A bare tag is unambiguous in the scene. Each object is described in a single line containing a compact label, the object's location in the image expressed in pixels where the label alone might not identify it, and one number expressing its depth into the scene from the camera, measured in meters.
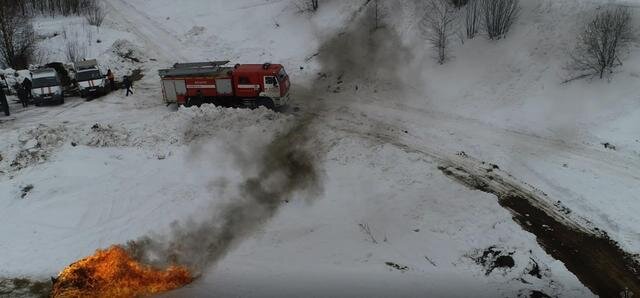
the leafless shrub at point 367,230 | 19.86
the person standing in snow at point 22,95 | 31.23
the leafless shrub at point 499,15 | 29.94
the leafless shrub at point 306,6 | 40.34
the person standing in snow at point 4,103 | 29.42
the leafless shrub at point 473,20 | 31.78
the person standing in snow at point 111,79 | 33.09
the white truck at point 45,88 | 31.25
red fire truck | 28.70
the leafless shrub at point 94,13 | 42.47
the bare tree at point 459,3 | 33.53
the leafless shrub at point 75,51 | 37.78
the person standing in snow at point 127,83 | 32.53
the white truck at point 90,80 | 32.31
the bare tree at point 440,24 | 31.58
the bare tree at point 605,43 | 25.61
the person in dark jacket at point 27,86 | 32.19
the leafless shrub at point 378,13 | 36.19
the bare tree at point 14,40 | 36.50
